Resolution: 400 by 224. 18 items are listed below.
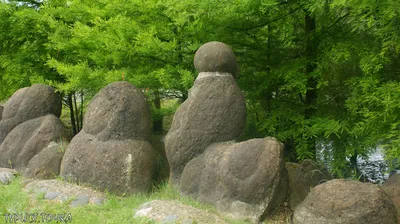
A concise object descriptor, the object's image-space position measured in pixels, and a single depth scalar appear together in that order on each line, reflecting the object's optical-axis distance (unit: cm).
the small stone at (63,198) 588
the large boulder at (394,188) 550
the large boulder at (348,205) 450
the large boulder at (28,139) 731
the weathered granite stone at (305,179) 615
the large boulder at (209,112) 592
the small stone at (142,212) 530
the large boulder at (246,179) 512
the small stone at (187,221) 491
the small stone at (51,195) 600
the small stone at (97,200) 580
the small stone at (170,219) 500
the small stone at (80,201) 577
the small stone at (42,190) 618
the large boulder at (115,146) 620
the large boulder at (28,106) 774
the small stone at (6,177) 689
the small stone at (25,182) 663
